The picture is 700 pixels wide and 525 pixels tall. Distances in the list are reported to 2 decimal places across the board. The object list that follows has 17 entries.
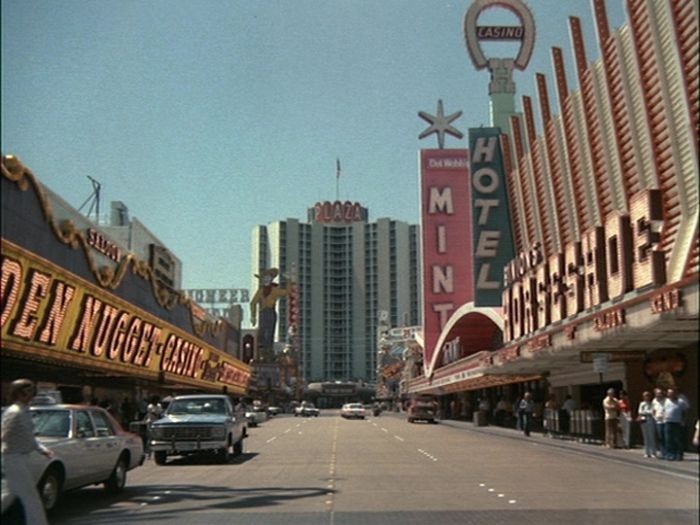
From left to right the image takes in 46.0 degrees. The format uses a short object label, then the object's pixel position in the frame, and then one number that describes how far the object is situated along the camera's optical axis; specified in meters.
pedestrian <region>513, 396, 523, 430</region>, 34.28
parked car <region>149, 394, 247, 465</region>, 19.03
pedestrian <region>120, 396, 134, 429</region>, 23.20
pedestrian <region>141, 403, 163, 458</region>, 21.64
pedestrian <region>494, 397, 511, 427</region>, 45.09
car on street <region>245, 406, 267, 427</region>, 49.70
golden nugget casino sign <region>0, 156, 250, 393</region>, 11.21
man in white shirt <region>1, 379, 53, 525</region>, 5.43
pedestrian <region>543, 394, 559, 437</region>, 24.86
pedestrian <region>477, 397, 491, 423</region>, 46.81
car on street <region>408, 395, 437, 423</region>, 57.09
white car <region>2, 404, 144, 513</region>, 10.11
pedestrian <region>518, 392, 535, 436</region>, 30.61
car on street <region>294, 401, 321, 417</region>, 89.69
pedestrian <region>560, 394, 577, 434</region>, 20.34
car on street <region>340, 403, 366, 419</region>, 73.06
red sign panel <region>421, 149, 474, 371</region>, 64.56
